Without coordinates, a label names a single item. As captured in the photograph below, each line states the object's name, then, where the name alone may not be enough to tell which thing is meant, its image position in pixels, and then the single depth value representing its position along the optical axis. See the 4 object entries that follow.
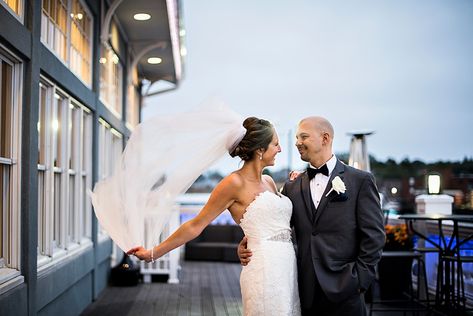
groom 3.10
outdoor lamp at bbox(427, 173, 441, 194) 6.98
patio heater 7.96
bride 3.24
